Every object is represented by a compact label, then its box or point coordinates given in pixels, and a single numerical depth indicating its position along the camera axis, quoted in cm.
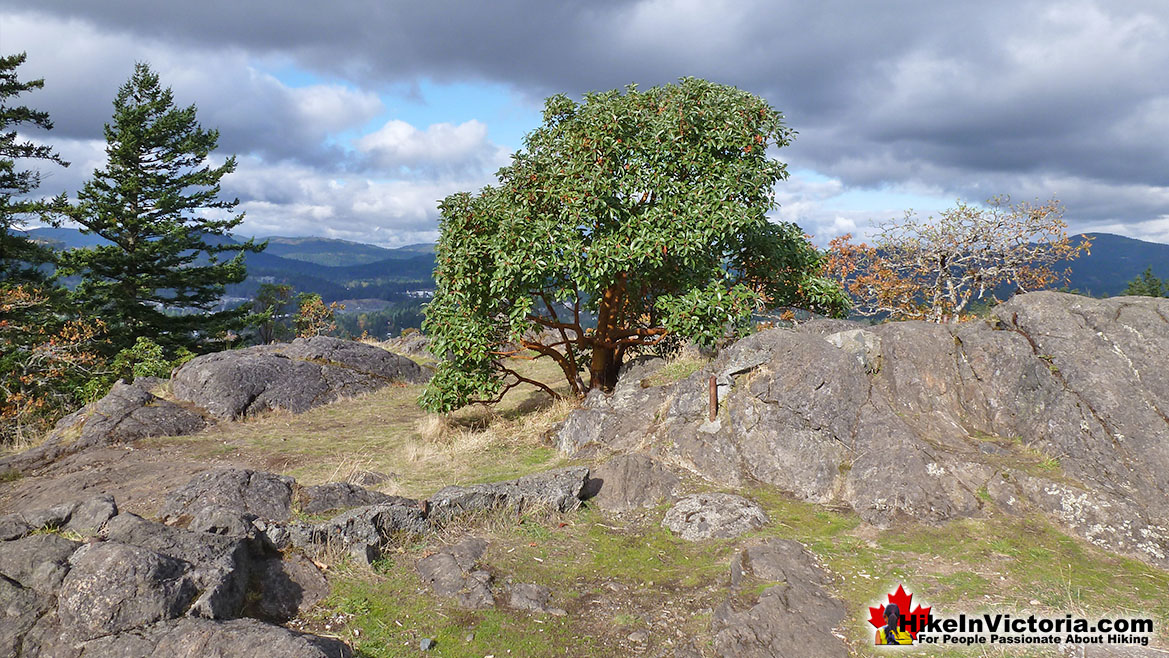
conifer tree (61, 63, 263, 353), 3650
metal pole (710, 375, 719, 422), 1230
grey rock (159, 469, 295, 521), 966
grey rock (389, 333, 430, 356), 3653
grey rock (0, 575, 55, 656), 606
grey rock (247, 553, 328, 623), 755
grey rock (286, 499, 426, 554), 896
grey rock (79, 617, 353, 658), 590
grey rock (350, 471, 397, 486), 1238
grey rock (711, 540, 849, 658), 683
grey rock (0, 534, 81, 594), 666
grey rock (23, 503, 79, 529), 841
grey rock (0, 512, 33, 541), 771
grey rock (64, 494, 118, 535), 832
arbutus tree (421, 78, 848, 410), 1334
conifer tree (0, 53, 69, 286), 2892
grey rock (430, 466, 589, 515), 1029
